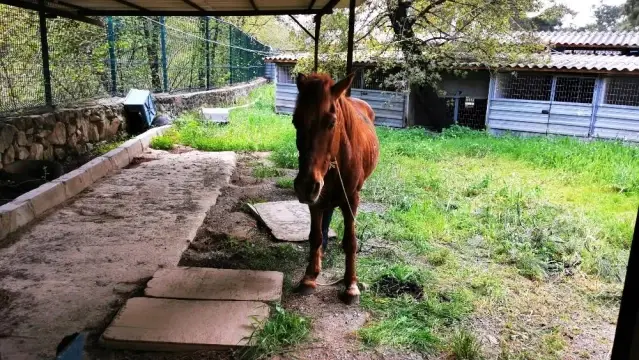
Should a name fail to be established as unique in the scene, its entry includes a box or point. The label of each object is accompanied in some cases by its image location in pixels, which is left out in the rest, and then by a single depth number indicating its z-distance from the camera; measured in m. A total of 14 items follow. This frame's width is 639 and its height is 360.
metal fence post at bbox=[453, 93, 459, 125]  14.68
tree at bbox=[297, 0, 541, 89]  12.12
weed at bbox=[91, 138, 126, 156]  7.44
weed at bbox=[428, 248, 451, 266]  4.09
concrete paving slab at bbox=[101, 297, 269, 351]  2.56
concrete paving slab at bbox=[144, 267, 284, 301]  3.11
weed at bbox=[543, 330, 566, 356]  2.83
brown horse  2.73
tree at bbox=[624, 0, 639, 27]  24.18
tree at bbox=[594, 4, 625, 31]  39.06
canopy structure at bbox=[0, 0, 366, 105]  6.19
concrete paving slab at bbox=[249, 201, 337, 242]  4.46
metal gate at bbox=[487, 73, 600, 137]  13.16
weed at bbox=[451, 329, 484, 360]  2.64
